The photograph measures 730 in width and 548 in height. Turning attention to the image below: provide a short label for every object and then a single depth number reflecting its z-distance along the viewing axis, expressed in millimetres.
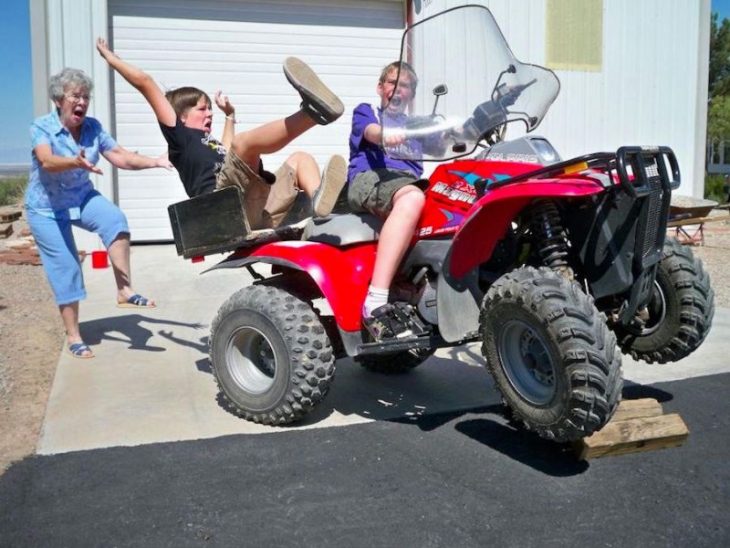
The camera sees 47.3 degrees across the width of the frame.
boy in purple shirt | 4059
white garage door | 10477
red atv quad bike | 3406
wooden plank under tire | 3650
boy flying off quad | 4082
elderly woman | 5594
